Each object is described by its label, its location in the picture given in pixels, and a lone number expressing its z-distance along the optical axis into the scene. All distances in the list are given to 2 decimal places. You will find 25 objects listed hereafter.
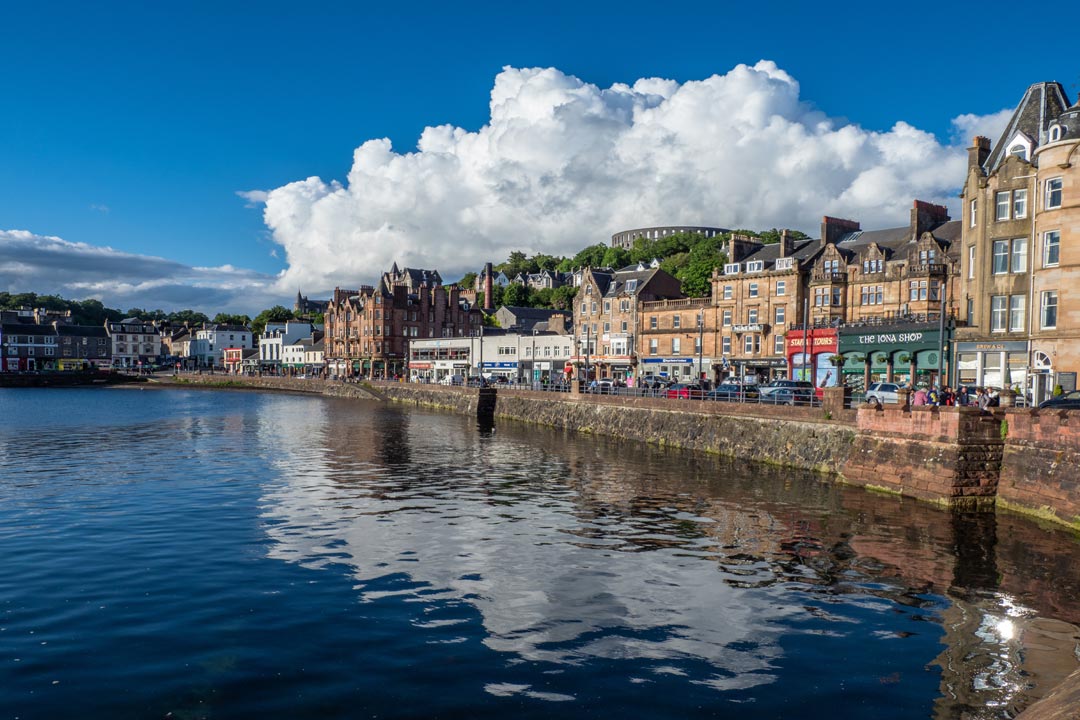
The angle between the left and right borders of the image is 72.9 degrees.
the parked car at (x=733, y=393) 42.03
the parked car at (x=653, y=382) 56.10
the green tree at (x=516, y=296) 177.49
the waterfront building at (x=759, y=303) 67.50
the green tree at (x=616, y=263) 194.12
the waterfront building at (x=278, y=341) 150.50
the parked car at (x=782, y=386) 42.78
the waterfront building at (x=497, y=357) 92.25
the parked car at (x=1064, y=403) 26.17
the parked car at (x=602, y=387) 55.78
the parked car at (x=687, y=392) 47.16
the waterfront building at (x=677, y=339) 74.38
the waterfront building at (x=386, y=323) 120.31
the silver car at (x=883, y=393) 34.87
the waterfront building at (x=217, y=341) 172.12
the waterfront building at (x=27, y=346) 157.62
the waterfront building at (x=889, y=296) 50.25
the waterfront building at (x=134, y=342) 179.50
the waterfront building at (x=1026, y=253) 33.38
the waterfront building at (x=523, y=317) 127.94
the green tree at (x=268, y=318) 179.38
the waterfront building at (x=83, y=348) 167.38
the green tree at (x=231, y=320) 192.46
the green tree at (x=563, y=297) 155.48
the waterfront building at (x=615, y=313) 82.38
